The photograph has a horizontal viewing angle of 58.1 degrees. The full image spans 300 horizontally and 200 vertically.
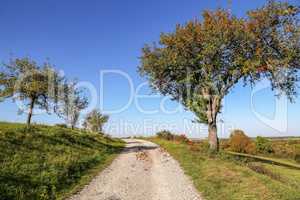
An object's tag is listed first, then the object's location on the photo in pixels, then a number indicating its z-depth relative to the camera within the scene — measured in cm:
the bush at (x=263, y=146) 8457
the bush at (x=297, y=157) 6084
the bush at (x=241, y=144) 8077
